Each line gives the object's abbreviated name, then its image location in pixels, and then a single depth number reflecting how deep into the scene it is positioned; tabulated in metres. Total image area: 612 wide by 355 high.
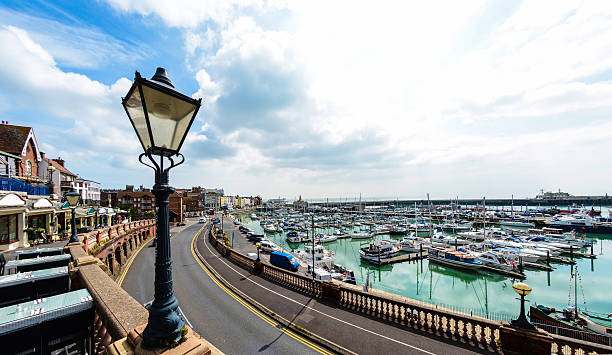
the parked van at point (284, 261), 26.58
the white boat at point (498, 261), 31.77
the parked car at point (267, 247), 41.16
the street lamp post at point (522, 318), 7.77
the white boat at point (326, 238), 52.38
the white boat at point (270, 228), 69.06
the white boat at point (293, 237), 53.19
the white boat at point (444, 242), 44.62
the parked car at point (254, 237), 49.14
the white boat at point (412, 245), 41.53
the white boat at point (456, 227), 63.42
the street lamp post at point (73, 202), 11.22
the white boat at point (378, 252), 37.62
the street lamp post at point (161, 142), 2.80
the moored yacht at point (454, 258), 33.03
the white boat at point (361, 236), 56.82
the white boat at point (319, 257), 32.48
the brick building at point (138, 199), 81.50
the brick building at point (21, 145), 23.33
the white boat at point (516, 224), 68.51
